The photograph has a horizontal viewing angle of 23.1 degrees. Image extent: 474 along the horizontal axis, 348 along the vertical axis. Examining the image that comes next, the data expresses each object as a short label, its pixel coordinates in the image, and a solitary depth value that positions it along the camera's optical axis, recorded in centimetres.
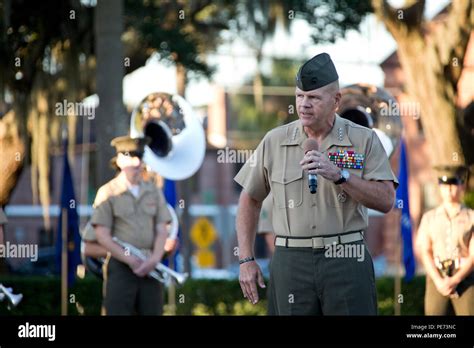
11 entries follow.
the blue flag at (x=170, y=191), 1126
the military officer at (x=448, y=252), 842
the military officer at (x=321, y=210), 546
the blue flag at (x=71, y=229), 1150
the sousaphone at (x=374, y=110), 961
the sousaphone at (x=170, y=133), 994
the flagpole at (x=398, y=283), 1136
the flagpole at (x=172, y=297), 1175
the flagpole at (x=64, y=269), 1141
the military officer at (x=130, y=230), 866
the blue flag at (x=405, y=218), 1060
